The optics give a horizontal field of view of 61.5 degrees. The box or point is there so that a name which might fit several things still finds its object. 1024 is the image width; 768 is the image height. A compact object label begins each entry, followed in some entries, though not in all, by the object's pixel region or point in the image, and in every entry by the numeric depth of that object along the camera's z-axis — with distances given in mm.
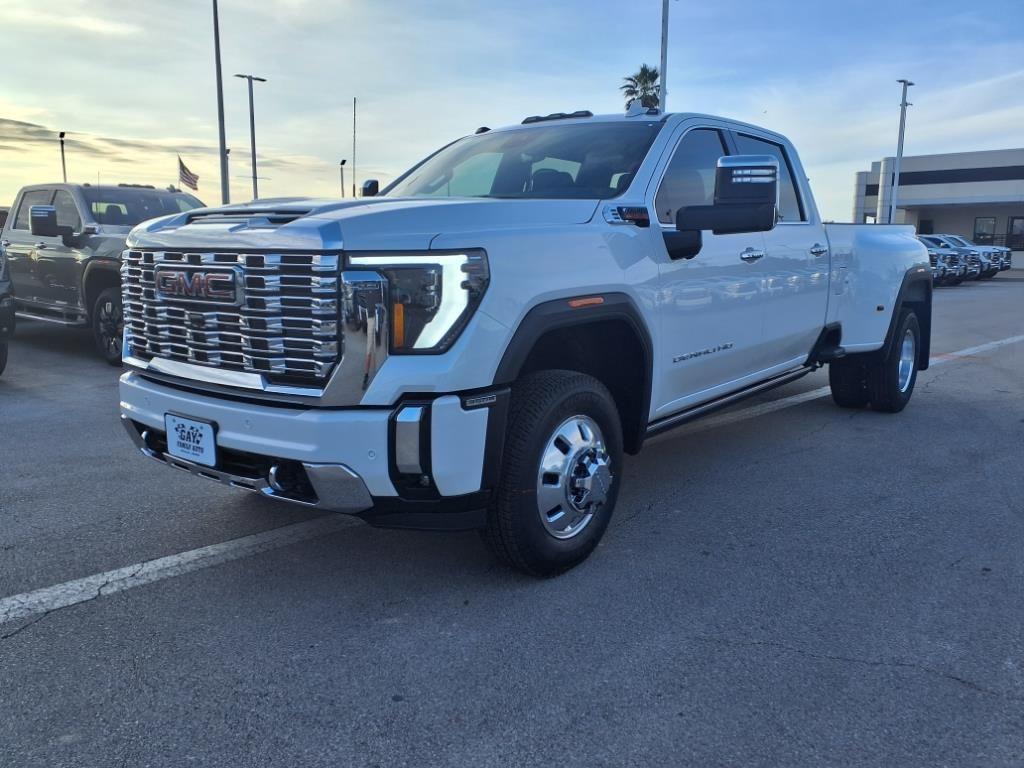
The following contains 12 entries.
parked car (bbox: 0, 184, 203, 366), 8898
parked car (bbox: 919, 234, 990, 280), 29484
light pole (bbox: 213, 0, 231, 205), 26109
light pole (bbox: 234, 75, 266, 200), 35688
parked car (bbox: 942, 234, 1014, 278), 31734
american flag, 30052
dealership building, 51781
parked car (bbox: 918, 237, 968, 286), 27678
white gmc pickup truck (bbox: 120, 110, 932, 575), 2939
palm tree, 39250
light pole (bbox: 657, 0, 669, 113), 24438
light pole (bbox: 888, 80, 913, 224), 47031
